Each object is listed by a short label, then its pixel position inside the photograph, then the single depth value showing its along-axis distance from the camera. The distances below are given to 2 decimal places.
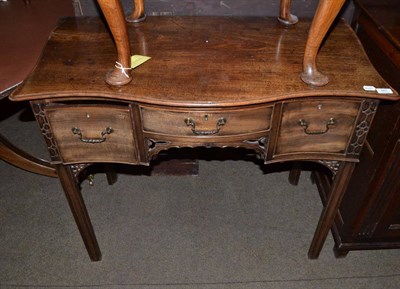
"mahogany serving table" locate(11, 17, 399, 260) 1.20
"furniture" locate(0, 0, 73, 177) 1.57
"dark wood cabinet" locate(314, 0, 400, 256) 1.37
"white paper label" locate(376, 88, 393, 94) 1.19
